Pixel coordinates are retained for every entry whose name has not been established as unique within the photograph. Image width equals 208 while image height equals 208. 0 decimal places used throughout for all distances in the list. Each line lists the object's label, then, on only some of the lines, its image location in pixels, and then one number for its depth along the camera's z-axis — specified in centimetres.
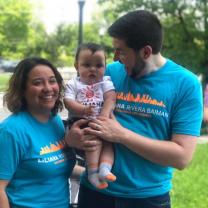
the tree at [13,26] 3027
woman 217
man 225
